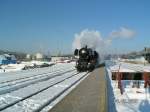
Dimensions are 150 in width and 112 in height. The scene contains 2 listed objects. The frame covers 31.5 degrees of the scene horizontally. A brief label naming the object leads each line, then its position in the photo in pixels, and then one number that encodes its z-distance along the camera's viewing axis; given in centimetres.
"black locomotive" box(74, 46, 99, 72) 3700
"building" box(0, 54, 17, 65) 8434
